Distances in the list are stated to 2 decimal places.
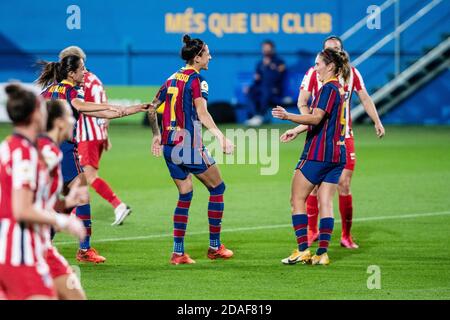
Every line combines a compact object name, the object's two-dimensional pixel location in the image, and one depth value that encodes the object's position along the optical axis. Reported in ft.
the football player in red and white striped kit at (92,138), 82.48
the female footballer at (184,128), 62.59
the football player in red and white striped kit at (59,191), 39.93
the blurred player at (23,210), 36.35
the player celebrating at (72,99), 60.70
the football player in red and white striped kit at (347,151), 69.26
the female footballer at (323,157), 60.70
